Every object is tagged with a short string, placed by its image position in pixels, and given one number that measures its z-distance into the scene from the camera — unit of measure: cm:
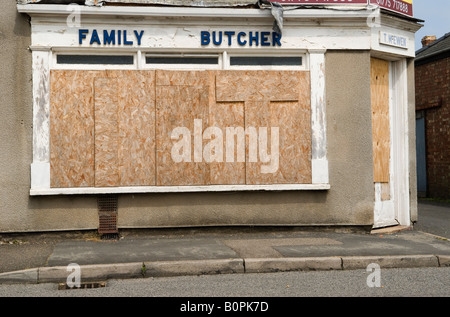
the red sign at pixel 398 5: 984
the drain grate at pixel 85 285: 634
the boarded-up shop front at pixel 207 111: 900
